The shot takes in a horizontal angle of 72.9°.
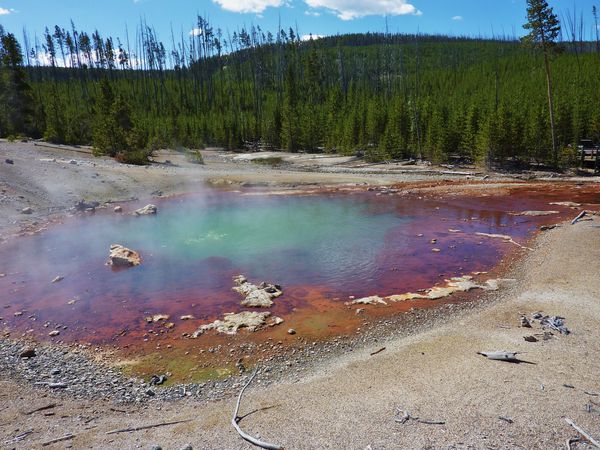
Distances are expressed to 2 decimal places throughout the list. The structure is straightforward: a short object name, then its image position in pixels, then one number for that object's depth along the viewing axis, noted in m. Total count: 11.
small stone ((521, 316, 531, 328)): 9.90
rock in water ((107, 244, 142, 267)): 16.19
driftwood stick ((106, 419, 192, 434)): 6.68
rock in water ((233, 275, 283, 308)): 12.46
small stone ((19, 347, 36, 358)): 9.55
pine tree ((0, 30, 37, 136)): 49.34
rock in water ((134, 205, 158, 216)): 24.89
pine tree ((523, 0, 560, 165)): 35.34
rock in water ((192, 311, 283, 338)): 10.84
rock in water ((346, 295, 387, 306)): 12.43
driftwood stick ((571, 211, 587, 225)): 19.89
